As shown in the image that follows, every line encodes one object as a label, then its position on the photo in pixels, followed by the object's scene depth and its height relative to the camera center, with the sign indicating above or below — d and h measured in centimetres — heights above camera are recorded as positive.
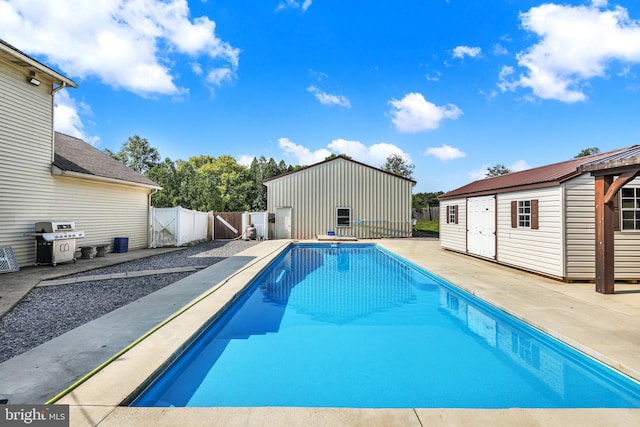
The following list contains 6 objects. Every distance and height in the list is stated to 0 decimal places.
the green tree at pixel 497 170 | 4288 +694
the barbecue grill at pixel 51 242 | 873 -64
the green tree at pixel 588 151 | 3768 +849
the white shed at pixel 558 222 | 673 -5
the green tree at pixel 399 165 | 4541 +793
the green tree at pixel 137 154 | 4153 +866
